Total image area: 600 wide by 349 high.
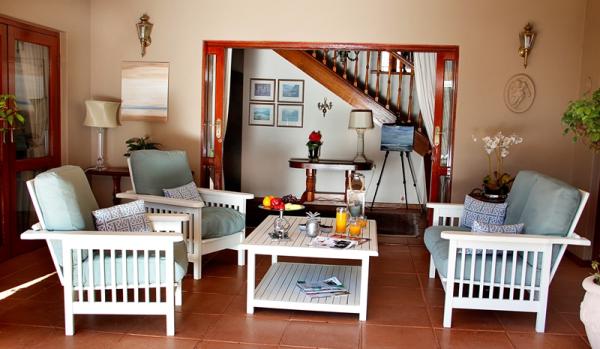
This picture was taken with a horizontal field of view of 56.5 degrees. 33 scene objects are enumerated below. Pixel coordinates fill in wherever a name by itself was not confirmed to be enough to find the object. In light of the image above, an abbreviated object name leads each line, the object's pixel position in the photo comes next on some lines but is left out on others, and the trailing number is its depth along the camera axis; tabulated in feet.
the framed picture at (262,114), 25.22
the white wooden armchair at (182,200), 13.66
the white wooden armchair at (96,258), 10.00
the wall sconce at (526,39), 16.99
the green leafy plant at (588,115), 10.12
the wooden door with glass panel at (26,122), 14.97
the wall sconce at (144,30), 18.25
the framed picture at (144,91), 18.63
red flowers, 22.35
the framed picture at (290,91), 24.95
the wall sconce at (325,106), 24.82
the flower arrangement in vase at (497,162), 15.87
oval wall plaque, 17.39
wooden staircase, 24.04
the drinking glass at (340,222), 12.73
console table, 21.52
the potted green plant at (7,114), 12.21
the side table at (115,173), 17.61
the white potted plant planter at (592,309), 9.39
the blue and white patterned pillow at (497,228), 11.38
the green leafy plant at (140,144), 17.87
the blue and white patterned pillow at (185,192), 14.78
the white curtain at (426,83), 19.27
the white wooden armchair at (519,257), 10.82
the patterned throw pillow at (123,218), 10.93
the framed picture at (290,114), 25.11
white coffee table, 11.13
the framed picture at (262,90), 25.05
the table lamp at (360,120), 22.52
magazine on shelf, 11.81
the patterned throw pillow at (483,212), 13.38
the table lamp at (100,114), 17.49
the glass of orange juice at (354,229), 12.36
